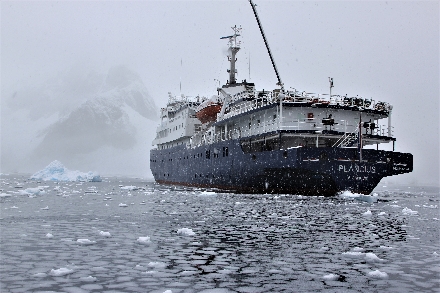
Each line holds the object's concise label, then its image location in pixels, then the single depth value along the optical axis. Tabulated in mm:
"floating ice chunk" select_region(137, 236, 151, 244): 9455
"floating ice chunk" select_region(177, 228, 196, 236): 10553
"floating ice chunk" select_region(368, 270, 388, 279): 6621
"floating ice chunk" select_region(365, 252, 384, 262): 7895
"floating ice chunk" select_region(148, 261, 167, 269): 7072
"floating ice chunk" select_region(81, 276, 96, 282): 6109
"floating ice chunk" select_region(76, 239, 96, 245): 9140
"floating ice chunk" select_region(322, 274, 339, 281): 6434
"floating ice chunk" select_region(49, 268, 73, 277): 6391
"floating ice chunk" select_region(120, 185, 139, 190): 38081
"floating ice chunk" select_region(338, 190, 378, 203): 23016
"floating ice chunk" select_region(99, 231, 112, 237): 10195
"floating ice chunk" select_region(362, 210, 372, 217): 16359
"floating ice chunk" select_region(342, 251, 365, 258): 8256
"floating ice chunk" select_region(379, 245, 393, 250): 9102
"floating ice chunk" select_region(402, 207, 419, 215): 17892
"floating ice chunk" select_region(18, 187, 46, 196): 25797
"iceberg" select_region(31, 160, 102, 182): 63688
